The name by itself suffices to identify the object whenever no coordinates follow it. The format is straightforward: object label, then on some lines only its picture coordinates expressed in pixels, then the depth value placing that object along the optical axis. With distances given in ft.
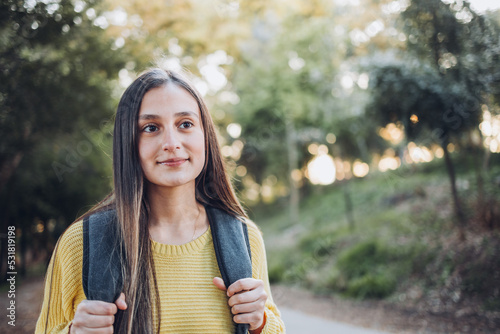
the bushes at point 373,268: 20.97
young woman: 4.42
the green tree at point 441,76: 15.97
